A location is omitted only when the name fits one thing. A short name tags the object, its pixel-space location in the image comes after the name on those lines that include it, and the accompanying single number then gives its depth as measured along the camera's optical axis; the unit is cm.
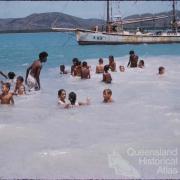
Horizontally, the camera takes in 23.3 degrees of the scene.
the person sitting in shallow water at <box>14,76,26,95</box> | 1259
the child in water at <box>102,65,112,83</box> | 1502
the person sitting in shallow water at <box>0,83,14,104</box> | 1083
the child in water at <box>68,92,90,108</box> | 1042
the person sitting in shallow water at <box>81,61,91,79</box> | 1634
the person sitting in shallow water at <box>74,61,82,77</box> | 1691
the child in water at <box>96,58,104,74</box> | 1789
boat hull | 4716
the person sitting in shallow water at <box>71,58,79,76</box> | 1717
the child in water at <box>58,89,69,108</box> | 1063
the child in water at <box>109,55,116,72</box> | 1878
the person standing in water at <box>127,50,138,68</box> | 2019
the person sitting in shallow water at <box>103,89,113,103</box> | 1112
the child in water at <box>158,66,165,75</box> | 1717
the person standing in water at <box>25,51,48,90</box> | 1281
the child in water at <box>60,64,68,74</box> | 1883
